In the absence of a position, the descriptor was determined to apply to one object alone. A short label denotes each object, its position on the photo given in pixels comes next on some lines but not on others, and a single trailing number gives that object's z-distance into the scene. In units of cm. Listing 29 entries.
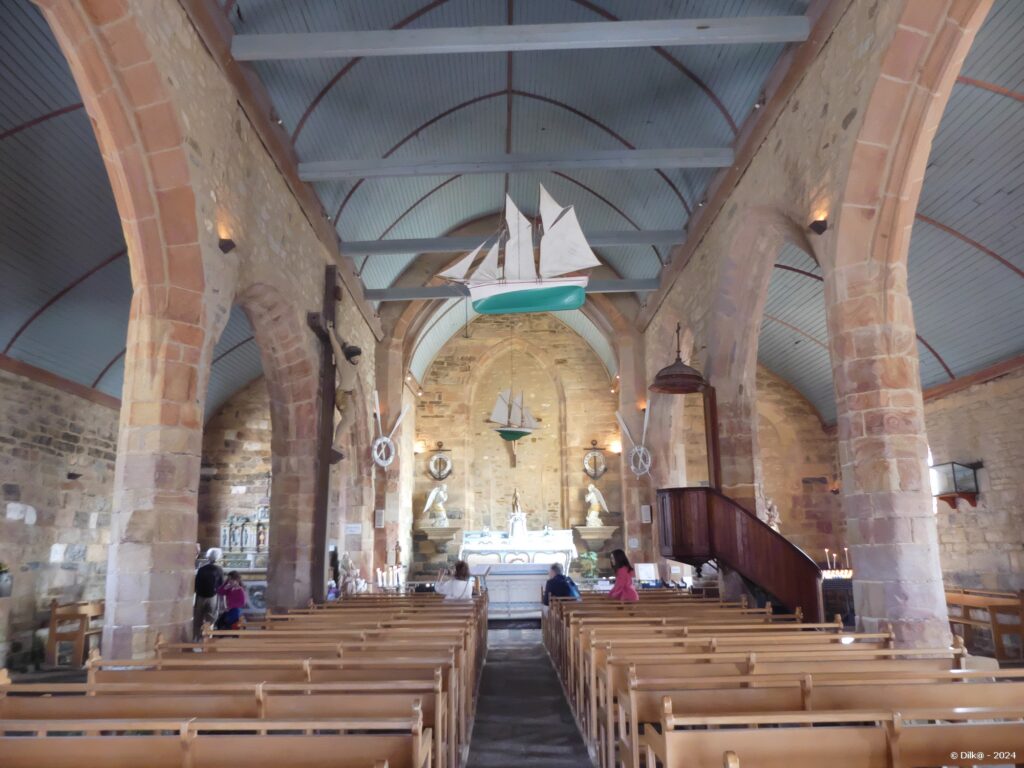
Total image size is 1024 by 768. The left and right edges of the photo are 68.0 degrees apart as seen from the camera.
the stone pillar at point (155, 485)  536
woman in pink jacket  786
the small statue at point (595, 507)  1708
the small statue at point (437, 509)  1738
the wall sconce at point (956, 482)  1001
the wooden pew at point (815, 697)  301
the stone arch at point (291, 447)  899
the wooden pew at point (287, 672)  361
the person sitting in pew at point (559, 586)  896
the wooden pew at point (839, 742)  241
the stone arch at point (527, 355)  1850
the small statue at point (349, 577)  1176
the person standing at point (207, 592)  843
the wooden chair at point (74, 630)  826
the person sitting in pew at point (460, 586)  839
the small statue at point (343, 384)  1021
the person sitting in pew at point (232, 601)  767
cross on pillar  935
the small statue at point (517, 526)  1476
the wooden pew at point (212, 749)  245
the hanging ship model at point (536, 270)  887
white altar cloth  1425
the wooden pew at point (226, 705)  297
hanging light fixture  862
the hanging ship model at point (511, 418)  1547
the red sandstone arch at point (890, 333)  523
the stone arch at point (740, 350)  870
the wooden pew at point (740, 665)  368
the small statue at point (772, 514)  1373
